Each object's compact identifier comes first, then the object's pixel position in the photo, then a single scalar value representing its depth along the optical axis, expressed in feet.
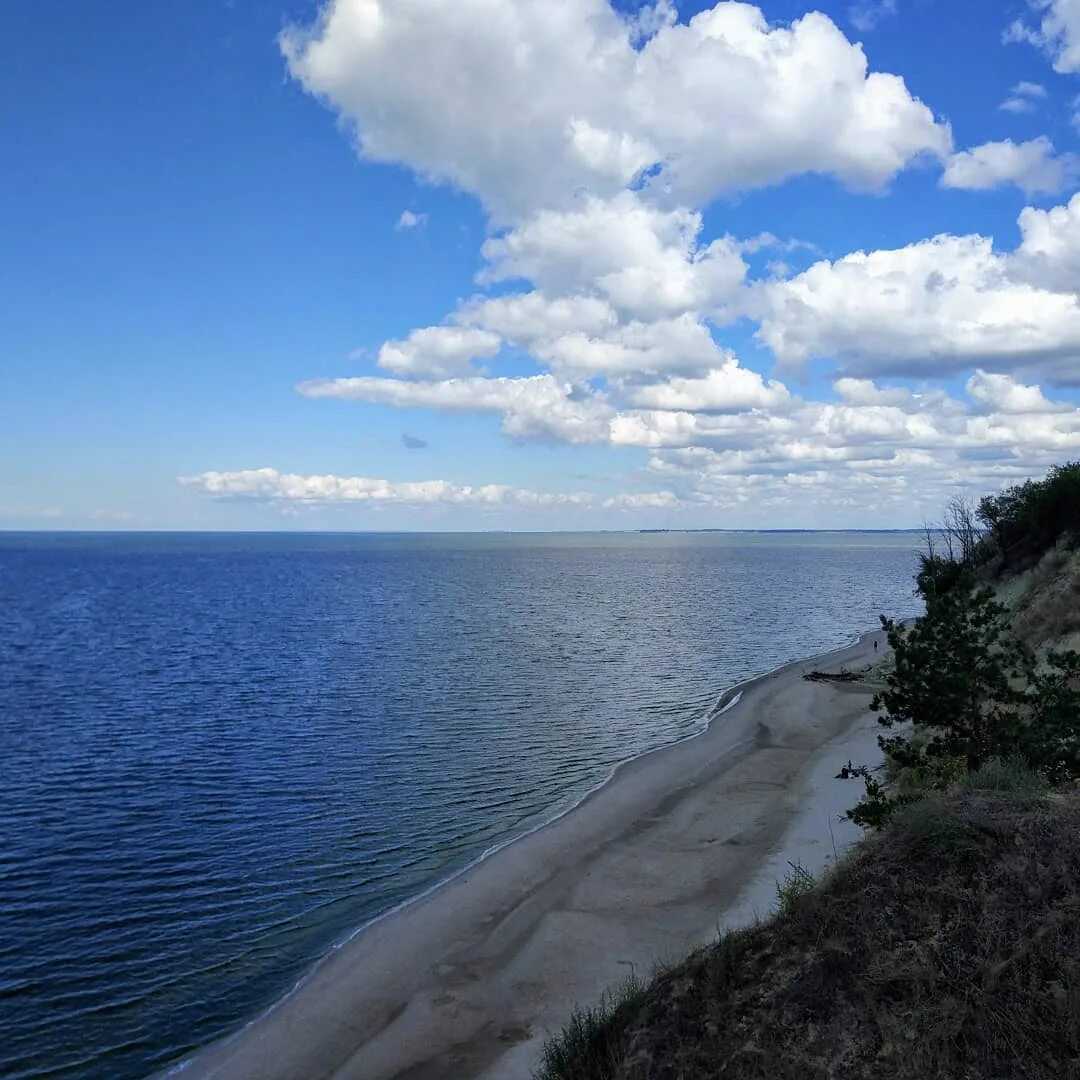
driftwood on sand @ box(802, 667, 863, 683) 150.51
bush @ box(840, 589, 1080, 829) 53.78
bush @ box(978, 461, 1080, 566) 143.33
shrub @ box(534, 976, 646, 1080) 34.42
